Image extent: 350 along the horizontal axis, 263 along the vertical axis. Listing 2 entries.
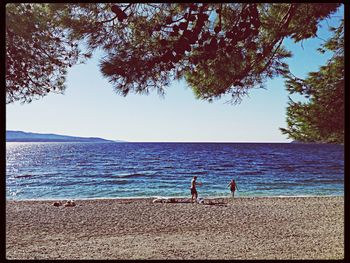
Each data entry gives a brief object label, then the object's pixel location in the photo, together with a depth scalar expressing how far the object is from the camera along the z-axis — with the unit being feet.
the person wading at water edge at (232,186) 67.00
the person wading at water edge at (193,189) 59.17
